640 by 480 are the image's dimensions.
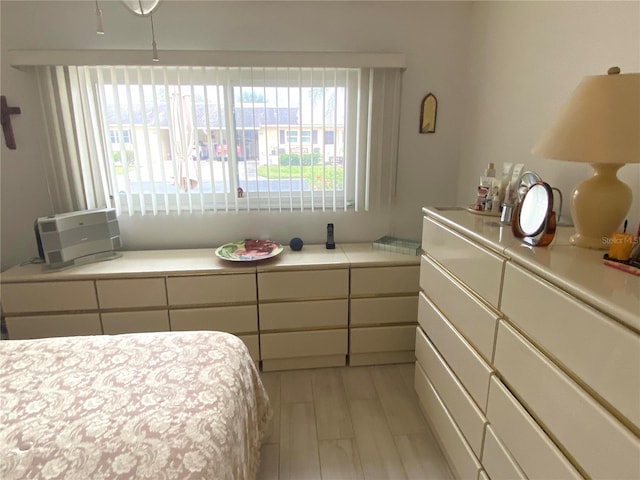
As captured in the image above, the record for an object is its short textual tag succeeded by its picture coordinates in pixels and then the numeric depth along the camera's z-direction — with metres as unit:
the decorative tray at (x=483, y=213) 1.66
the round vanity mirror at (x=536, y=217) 1.16
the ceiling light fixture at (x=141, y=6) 1.25
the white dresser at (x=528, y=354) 0.80
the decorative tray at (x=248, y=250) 2.24
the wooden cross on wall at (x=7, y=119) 2.20
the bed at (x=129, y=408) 0.98
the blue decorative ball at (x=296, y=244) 2.45
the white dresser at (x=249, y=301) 2.14
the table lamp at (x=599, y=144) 1.02
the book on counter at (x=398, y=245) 2.38
